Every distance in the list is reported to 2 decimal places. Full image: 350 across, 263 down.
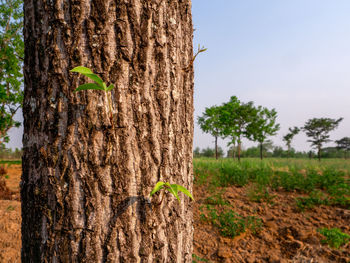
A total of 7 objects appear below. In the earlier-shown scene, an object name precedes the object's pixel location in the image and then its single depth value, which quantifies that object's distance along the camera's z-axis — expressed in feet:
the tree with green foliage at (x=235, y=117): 71.46
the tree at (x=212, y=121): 78.32
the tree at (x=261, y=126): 75.77
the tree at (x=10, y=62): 22.29
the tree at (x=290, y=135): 120.98
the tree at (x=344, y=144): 176.32
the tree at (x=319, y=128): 118.11
